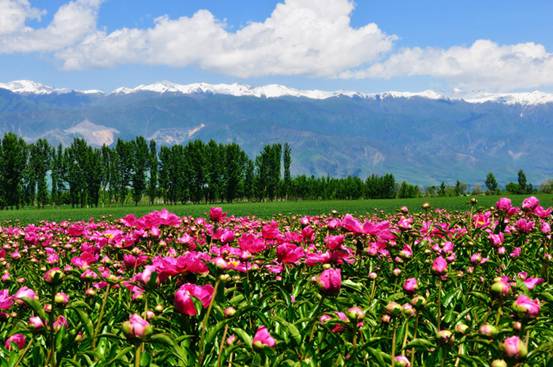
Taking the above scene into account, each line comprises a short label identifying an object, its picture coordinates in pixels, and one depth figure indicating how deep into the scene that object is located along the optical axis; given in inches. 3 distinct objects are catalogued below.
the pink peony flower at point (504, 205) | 173.6
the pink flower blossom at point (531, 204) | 174.6
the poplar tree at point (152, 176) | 3590.1
